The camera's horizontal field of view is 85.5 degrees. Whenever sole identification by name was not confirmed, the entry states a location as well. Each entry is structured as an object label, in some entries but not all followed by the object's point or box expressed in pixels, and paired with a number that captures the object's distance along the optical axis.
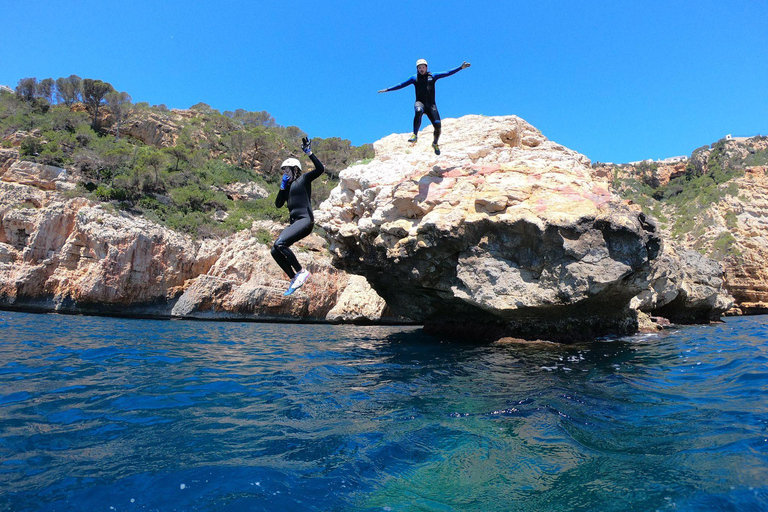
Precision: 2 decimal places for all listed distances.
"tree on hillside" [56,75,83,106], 37.84
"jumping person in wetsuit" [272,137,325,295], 6.26
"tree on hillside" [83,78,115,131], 38.00
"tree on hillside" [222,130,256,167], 41.09
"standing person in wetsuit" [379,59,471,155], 8.55
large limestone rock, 7.85
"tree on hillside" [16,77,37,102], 35.53
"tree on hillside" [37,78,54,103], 37.53
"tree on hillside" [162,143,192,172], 33.75
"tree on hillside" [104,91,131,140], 38.56
